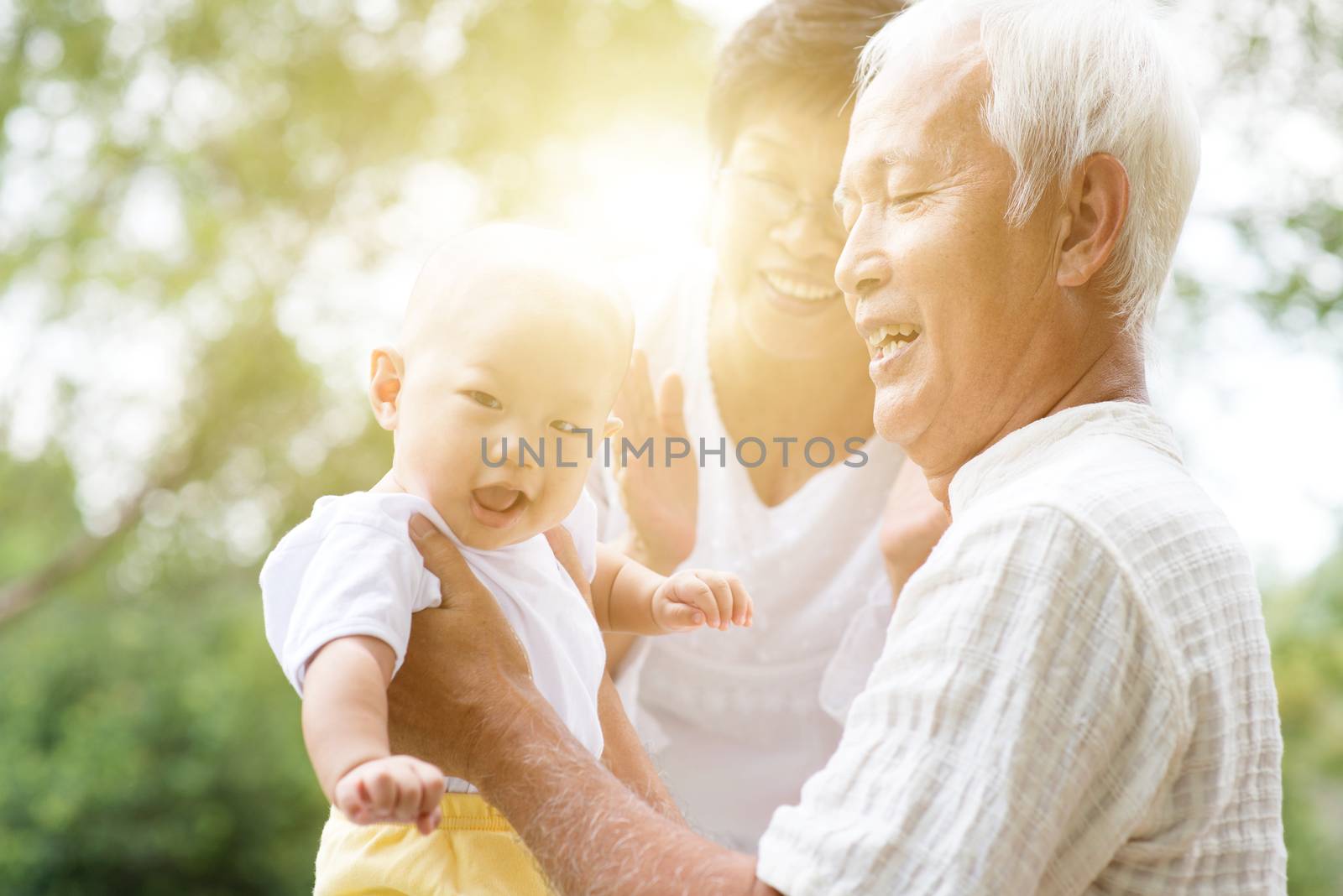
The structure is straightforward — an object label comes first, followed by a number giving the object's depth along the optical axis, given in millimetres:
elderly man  1267
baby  1546
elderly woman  2428
